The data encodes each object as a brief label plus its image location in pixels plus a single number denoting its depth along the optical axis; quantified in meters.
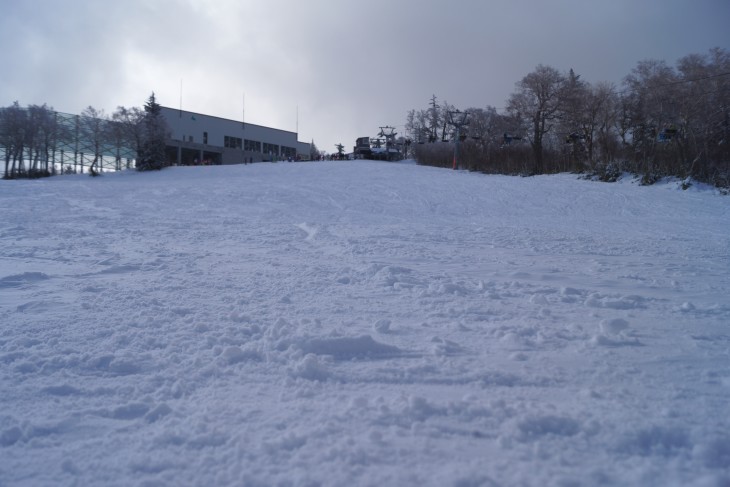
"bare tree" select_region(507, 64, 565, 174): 43.38
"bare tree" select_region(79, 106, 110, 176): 42.31
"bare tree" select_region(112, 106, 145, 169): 41.03
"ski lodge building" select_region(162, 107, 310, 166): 62.78
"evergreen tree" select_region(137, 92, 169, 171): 40.50
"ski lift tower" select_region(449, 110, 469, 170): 38.99
